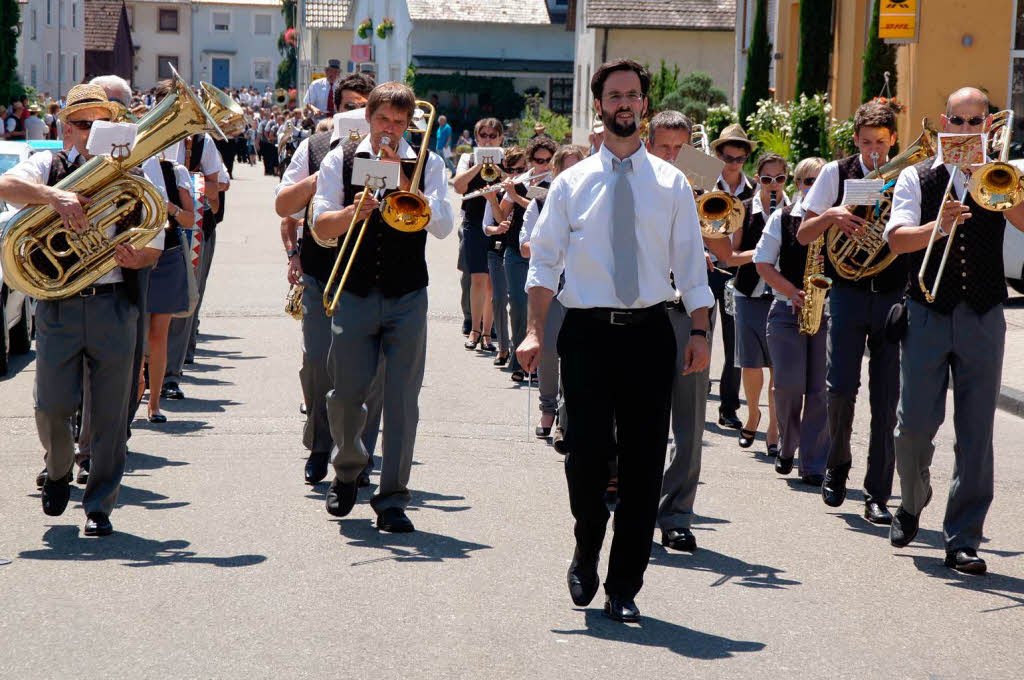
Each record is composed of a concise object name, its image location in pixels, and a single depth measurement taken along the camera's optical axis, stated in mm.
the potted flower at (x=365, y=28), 63875
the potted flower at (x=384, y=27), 58188
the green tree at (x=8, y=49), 40594
